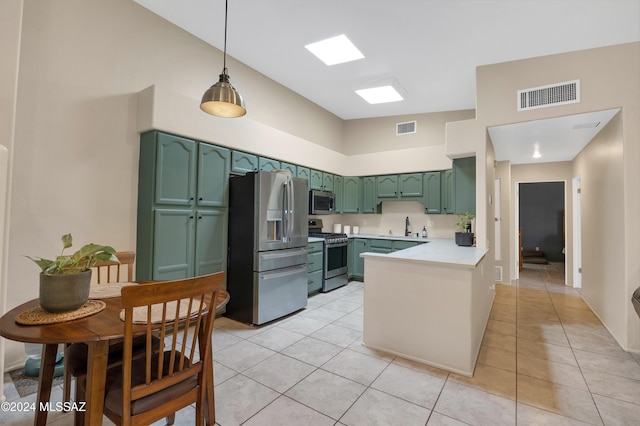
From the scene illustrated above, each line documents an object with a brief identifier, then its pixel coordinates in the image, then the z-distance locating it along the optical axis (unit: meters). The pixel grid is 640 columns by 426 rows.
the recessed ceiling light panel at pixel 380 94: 4.38
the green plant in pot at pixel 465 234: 3.77
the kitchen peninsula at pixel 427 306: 2.31
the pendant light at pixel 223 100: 2.08
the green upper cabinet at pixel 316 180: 5.02
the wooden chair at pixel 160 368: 1.17
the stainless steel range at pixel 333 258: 4.71
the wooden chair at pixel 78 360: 1.51
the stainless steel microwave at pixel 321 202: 5.00
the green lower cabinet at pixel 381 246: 5.12
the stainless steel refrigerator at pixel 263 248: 3.31
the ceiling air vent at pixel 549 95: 3.13
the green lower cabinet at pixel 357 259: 5.39
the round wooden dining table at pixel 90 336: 1.12
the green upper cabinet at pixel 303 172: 4.69
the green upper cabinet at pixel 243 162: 3.59
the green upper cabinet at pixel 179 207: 2.85
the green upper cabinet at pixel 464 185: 4.00
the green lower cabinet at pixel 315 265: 4.38
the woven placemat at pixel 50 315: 1.27
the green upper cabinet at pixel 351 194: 5.88
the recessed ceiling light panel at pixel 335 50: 3.36
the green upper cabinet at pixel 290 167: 4.34
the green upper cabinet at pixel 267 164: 3.96
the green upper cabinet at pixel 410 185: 5.25
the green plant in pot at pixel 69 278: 1.34
